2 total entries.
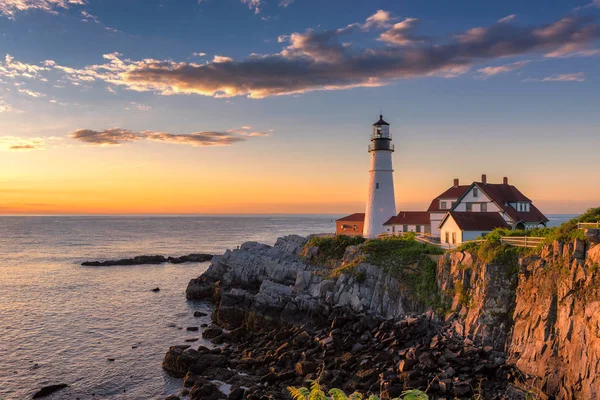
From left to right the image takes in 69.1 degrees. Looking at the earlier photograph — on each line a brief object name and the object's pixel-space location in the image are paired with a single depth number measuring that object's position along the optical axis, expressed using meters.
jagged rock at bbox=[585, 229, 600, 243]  20.17
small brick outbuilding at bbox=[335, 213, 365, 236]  60.36
